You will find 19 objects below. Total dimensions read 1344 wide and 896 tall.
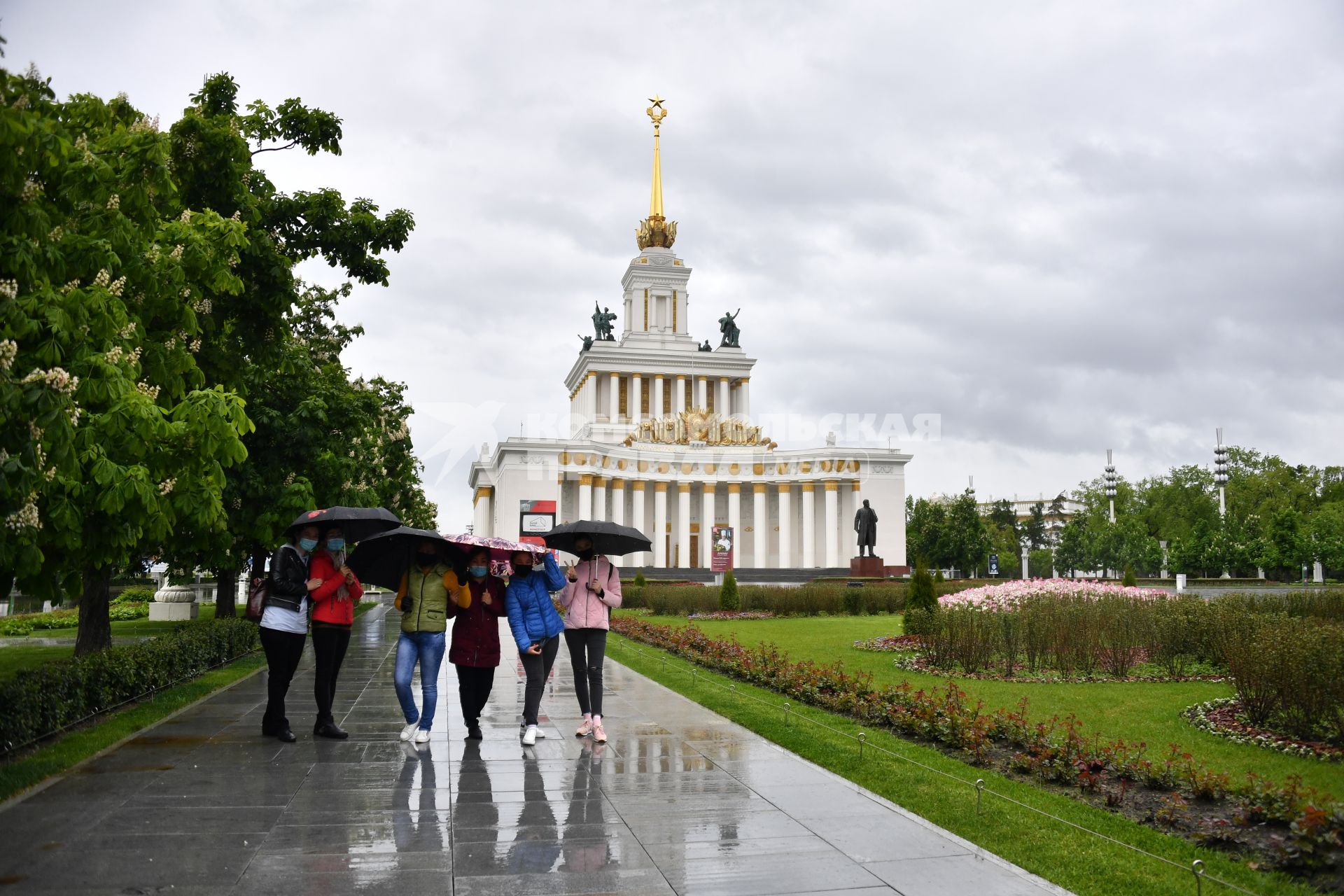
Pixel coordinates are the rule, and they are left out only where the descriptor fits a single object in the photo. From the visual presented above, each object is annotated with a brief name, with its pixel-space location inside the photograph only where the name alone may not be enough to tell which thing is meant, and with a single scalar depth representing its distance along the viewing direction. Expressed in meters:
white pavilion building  72.75
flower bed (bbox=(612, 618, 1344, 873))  6.67
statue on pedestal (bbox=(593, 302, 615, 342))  89.00
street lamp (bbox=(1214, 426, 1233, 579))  85.96
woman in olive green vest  10.66
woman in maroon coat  10.88
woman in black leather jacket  10.72
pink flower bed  21.69
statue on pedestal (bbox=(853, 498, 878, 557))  58.97
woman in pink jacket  11.12
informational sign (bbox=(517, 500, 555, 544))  48.41
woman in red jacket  10.82
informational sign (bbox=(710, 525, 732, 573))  50.88
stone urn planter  31.33
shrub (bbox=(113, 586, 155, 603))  40.64
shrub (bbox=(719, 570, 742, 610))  37.75
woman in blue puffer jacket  10.84
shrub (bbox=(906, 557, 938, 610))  25.12
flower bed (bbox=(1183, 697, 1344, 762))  10.16
